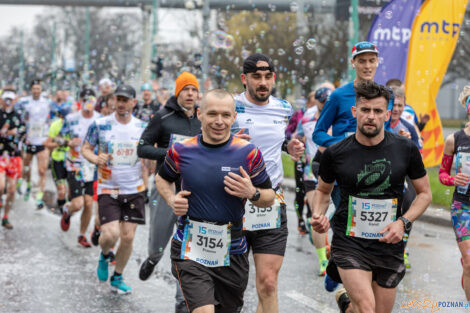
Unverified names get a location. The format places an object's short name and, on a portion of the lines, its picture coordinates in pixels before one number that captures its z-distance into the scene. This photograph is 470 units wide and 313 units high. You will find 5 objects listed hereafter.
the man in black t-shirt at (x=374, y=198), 7.20
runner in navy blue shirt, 6.84
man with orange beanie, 10.36
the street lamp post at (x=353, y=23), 24.79
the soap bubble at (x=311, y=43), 13.47
